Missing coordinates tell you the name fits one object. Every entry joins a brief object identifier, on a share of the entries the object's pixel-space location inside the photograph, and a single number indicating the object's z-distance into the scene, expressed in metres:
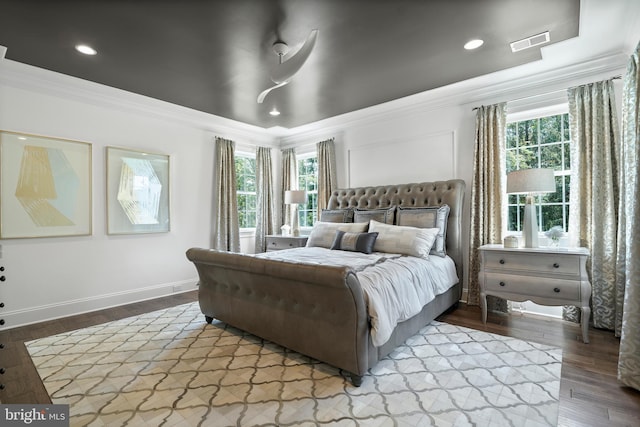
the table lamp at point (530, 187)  2.94
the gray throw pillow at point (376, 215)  3.97
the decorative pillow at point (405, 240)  3.18
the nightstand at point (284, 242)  4.87
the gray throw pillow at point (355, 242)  3.47
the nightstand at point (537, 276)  2.68
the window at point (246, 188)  5.64
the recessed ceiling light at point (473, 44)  2.69
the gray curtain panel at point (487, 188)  3.54
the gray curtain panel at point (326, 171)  5.20
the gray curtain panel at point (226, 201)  5.00
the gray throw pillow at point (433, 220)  3.49
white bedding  2.08
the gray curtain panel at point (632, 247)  1.94
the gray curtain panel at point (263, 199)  5.69
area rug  1.73
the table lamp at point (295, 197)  5.23
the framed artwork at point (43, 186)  3.16
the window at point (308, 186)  5.77
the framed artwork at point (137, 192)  3.90
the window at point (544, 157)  3.39
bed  1.99
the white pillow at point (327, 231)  3.88
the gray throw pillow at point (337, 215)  4.48
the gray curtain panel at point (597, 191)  2.88
